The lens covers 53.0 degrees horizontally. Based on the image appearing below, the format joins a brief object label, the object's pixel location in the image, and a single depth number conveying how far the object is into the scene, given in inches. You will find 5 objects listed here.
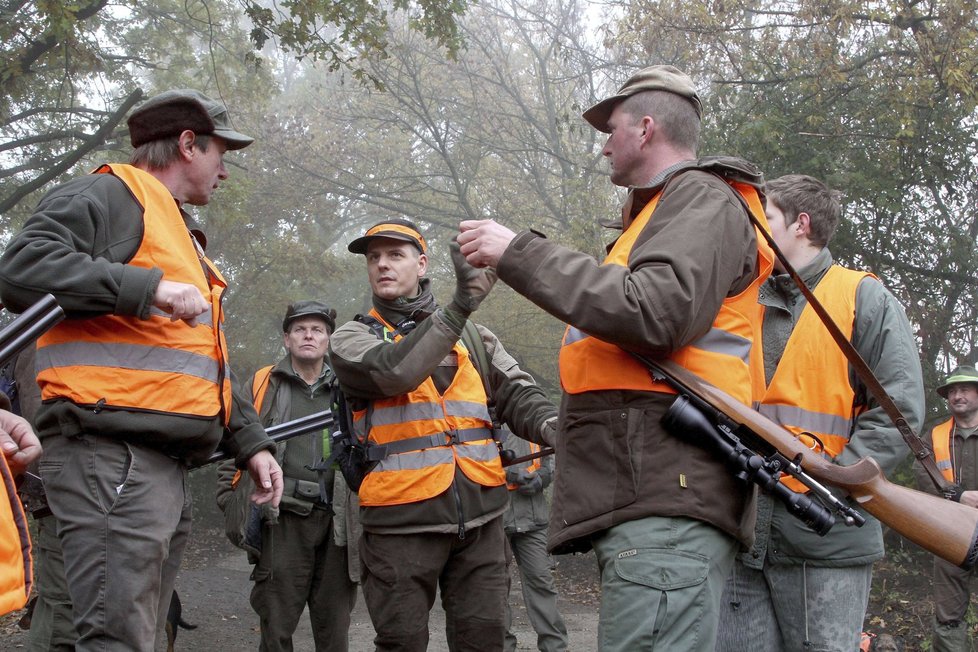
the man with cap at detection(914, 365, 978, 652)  307.9
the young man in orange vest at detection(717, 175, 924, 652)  147.3
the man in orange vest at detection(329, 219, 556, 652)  167.6
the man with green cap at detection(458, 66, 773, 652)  106.9
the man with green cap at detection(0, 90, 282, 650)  123.6
